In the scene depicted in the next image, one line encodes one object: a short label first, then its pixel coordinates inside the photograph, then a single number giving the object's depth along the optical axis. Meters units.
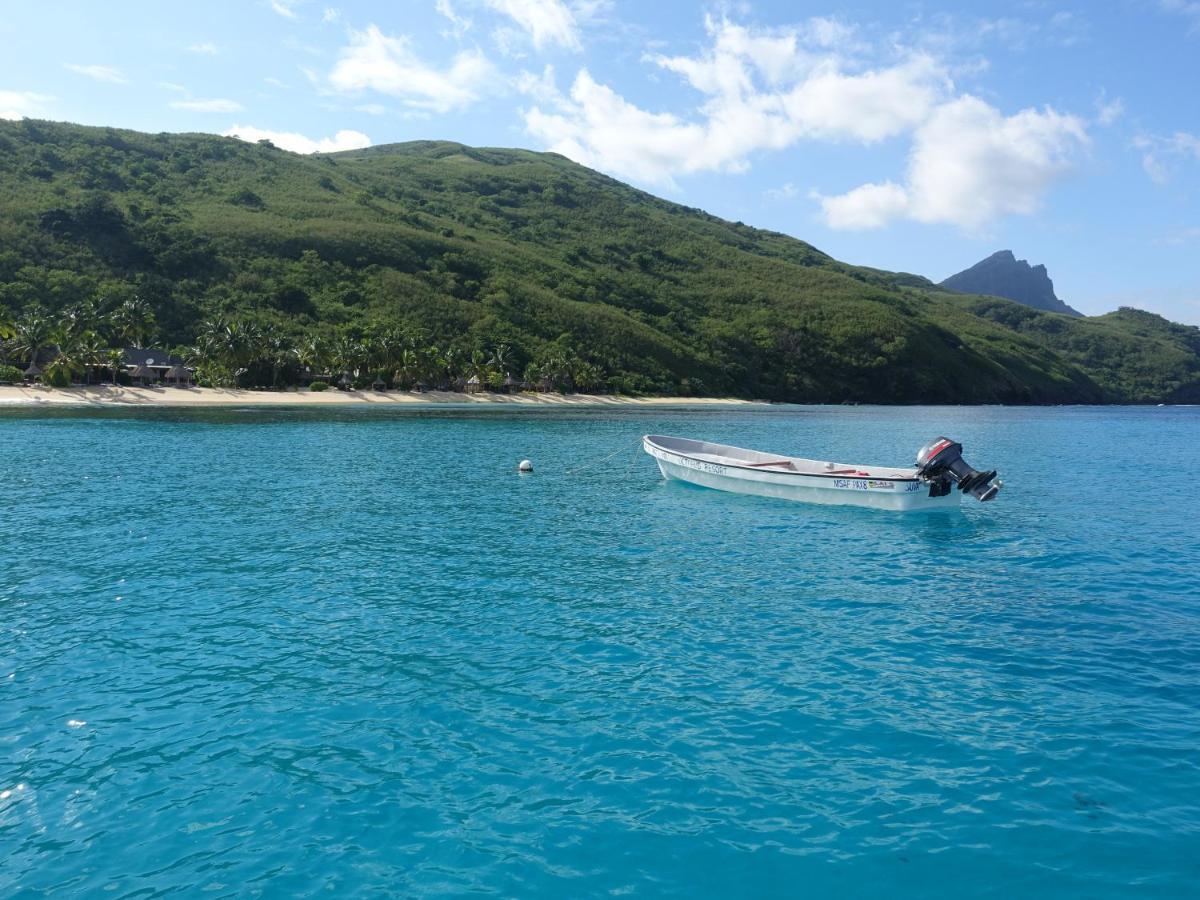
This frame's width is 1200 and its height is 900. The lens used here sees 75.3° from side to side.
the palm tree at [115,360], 95.60
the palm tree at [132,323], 106.00
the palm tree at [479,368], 121.31
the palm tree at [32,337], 90.19
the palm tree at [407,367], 112.06
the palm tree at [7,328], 88.70
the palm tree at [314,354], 108.81
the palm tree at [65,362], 90.25
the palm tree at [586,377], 132.62
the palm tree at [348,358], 108.81
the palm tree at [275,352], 105.19
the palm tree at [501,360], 125.19
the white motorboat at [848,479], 28.64
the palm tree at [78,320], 95.29
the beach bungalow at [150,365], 98.19
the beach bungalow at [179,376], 98.99
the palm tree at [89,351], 91.28
